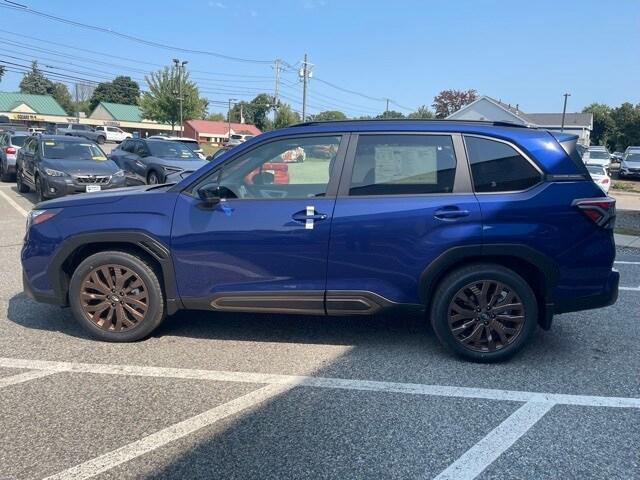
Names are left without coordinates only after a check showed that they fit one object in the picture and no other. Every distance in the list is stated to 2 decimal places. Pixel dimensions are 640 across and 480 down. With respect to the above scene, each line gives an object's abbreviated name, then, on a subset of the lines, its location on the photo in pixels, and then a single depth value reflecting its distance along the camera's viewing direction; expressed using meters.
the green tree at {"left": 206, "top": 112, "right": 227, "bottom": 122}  117.00
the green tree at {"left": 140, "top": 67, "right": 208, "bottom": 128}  53.00
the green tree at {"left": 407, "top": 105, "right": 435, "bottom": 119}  87.54
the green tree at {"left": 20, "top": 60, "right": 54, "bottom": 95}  123.44
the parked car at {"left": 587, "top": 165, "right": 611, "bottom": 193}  17.70
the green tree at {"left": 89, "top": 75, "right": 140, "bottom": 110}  125.12
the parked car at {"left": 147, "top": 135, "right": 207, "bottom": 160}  21.75
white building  63.49
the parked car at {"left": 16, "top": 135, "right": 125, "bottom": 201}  10.95
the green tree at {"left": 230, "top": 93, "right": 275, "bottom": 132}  119.19
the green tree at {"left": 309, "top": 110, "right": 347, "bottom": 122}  94.54
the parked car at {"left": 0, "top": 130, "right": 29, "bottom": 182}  16.31
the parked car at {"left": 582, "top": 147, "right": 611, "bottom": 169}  24.34
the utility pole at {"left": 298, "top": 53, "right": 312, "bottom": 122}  48.83
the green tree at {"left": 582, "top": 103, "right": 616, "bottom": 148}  77.19
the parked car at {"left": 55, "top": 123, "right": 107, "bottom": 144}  38.69
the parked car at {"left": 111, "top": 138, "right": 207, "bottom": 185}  13.91
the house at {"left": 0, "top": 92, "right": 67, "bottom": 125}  81.25
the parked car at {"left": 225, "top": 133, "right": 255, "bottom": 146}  50.56
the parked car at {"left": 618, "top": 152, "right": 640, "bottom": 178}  27.67
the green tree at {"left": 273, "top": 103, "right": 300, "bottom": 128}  71.38
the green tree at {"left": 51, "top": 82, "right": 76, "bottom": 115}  114.56
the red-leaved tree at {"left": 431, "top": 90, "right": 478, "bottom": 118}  105.12
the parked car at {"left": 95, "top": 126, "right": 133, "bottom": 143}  50.10
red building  83.81
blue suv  3.81
